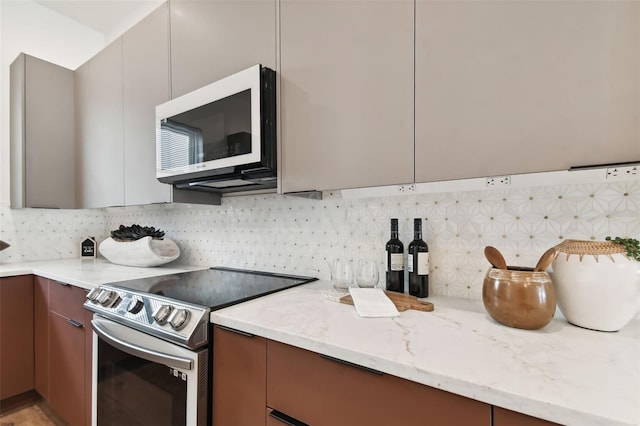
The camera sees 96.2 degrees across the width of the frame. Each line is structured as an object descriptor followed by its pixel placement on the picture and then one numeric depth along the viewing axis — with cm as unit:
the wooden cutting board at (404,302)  95
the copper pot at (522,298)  75
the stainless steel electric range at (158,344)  93
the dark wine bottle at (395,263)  118
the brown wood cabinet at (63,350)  146
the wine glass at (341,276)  124
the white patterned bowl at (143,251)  186
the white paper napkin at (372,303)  90
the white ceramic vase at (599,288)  73
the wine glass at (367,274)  122
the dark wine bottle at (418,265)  112
